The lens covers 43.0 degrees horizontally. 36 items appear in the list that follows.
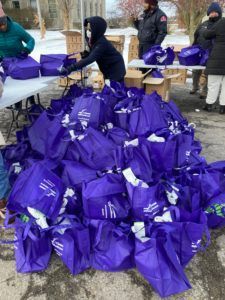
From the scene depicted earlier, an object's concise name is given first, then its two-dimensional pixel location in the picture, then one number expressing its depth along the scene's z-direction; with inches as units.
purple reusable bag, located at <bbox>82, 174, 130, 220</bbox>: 78.3
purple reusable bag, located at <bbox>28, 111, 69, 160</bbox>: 100.5
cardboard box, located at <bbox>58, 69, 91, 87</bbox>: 206.3
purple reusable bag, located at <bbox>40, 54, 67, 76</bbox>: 135.2
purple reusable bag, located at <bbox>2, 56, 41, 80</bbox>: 127.9
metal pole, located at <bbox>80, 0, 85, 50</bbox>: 184.6
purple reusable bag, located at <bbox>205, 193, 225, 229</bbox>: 85.2
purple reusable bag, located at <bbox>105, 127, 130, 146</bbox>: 101.0
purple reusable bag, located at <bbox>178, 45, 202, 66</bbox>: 186.2
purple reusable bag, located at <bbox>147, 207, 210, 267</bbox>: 70.8
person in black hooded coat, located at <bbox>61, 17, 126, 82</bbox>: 133.6
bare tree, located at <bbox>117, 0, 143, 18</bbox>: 398.6
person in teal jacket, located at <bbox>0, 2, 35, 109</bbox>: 143.4
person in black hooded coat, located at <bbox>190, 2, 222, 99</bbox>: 185.0
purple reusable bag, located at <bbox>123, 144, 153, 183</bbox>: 85.2
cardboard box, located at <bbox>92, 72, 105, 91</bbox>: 230.8
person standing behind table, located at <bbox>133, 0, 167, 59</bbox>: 190.5
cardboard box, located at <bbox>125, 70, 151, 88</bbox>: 168.4
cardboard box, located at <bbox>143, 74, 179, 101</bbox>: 170.2
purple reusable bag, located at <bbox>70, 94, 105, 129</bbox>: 106.9
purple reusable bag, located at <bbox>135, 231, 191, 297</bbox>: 65.9
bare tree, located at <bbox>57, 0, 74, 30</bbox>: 612.4
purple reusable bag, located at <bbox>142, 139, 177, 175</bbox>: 93.3
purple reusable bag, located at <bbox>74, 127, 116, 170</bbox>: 93.7
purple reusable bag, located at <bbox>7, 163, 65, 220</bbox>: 75.1
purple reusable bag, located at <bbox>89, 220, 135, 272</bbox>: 72.5
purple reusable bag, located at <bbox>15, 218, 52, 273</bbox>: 74.1
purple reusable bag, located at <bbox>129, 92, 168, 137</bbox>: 106.1
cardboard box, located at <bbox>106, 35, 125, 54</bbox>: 258.7
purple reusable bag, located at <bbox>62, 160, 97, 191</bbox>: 88.7
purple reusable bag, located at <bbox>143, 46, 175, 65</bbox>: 184.4
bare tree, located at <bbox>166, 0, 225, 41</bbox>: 296.4
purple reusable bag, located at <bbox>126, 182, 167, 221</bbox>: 78.1
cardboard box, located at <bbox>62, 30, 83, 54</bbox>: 252.7
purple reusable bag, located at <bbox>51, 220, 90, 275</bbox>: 72.9
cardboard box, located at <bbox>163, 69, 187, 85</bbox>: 245.8
